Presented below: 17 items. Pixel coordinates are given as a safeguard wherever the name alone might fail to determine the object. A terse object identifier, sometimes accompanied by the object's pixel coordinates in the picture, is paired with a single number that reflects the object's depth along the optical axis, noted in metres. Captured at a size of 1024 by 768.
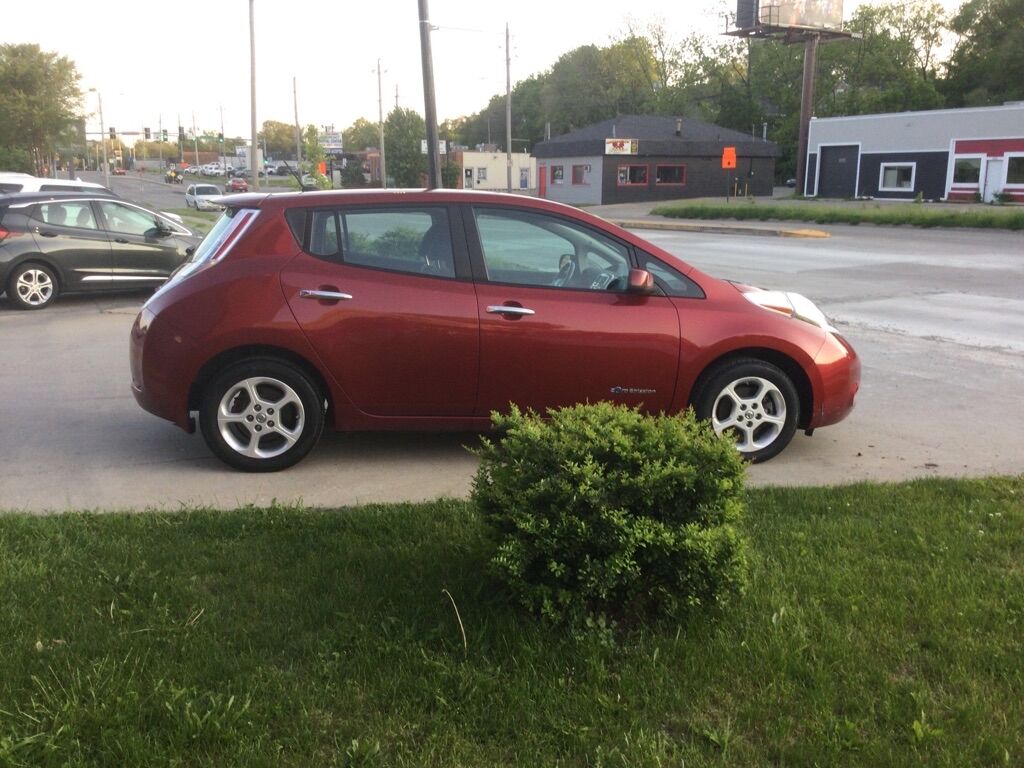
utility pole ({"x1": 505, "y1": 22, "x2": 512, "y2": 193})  49.69
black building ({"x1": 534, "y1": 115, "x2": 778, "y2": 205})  56.38
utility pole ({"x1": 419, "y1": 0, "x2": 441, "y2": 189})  19.41
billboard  53.31
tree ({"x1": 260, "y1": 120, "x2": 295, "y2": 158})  142.12
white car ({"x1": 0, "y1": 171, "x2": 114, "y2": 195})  20.88
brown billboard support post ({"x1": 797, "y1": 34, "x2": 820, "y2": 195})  52.53
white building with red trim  45.94
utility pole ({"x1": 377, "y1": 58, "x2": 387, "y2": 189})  54.74
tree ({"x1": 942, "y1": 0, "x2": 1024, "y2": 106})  69.12
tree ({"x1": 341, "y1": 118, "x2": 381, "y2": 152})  126.81
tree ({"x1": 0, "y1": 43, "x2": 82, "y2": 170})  47.56
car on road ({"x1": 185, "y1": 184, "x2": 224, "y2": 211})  48.29
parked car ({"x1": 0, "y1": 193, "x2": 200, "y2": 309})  13.01
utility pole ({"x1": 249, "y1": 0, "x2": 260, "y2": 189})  34.06
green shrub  3.26
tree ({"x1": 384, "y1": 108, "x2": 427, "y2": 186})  58.69
